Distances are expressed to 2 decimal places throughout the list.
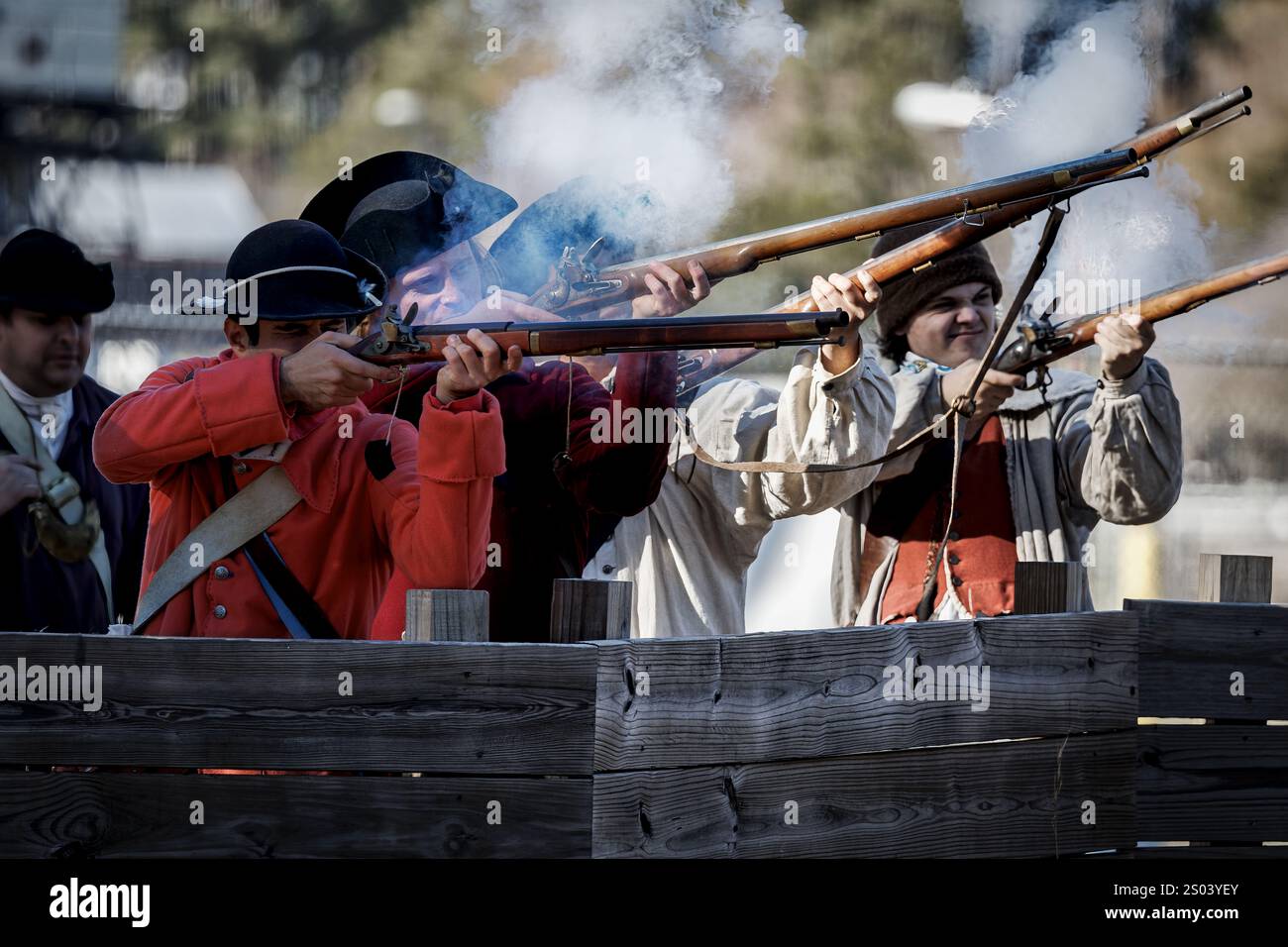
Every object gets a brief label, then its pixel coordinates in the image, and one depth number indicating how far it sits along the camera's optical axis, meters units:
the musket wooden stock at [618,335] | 5.38
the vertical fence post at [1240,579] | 6.88
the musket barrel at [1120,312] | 8.65
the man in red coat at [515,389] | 6.82
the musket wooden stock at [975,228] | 7.68
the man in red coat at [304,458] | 5.24
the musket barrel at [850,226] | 7.49
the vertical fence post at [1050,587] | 6.44
